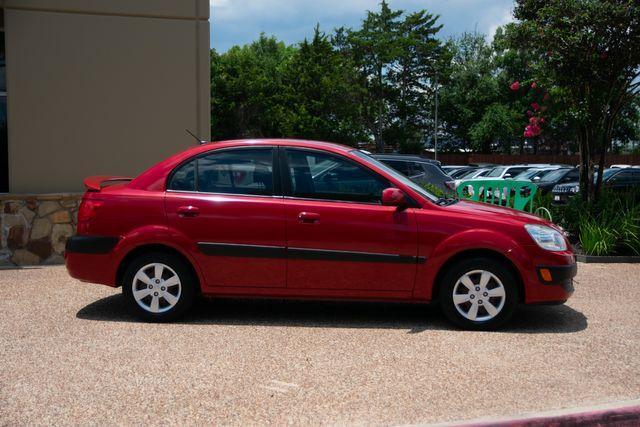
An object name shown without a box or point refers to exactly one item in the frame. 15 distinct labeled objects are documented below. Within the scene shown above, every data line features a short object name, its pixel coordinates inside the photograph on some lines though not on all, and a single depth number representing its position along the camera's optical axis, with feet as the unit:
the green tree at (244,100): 136.67
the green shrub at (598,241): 31.24
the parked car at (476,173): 87.56
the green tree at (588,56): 33.14
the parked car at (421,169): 46.03
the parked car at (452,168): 100.98
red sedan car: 18.20
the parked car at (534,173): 70.44
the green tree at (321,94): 144.46
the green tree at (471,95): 174.29
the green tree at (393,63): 169.99
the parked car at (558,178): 63.21
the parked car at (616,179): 56.83
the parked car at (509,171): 81.82
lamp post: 168.67
